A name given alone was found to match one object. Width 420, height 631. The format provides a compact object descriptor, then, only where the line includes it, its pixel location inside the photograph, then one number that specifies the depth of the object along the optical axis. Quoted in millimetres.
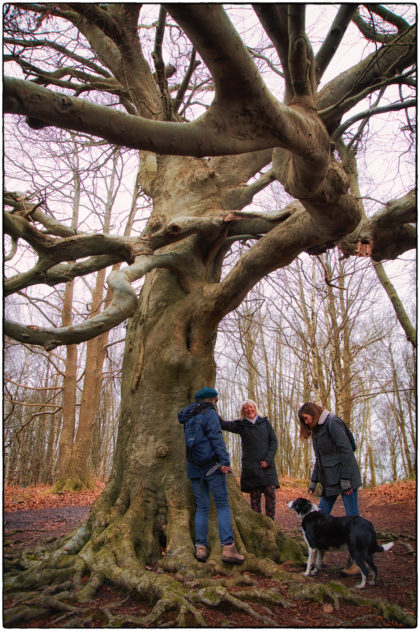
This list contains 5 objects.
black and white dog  3617
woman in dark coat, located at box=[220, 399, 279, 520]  4941
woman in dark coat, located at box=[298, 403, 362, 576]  4195
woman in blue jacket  3998
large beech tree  2533
